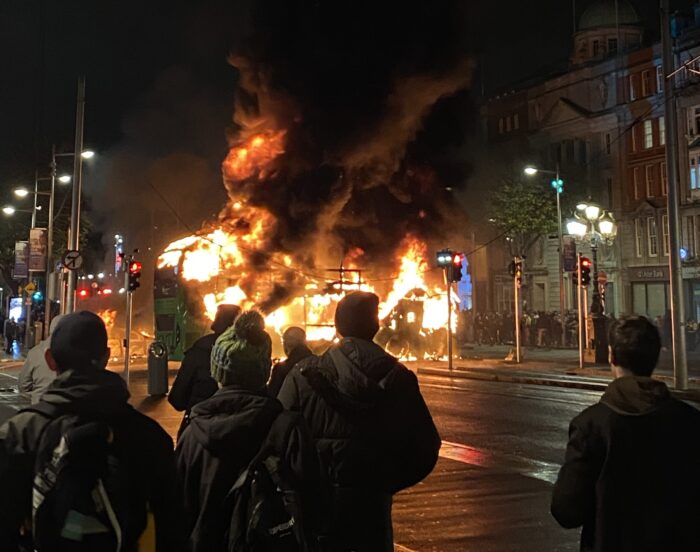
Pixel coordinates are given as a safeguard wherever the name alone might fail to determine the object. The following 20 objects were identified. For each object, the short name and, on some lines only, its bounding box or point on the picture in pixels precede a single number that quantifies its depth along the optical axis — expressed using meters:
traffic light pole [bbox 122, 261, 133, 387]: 18.30
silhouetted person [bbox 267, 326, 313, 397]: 6.57
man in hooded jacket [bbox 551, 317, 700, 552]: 2.71
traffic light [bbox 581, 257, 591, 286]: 23.72
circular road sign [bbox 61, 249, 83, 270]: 20.58
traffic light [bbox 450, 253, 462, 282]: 24.22
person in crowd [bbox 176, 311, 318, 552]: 2.84
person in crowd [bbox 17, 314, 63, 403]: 6.29
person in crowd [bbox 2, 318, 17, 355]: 38.69
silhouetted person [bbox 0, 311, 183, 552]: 2.42
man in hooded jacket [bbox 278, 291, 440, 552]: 3.41
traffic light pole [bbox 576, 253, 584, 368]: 23.09
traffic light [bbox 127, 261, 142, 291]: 19.92
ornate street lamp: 24.25
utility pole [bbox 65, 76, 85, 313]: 21.72
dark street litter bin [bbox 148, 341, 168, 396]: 16.84
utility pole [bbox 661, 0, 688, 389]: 16.70
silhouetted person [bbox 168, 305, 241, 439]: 5.49
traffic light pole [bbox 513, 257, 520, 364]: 25.22
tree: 43.31
